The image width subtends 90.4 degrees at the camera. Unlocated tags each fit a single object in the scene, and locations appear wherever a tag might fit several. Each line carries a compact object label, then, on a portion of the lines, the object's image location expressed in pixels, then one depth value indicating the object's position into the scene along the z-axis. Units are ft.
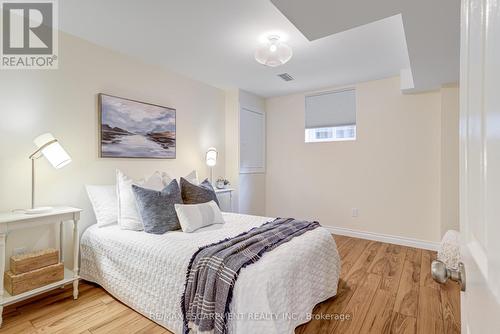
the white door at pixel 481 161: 1.33
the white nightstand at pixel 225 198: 11.73
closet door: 13.91
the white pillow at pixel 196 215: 7.18
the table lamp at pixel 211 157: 11.94
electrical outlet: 12.82
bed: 4.55
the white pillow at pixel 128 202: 7.39
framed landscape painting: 8.68
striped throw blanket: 4.68
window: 12.99
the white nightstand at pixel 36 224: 5.67
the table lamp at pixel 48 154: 6.60
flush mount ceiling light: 7.58
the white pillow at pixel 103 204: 7.73
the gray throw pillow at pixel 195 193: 8.30
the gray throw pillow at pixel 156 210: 7.09
